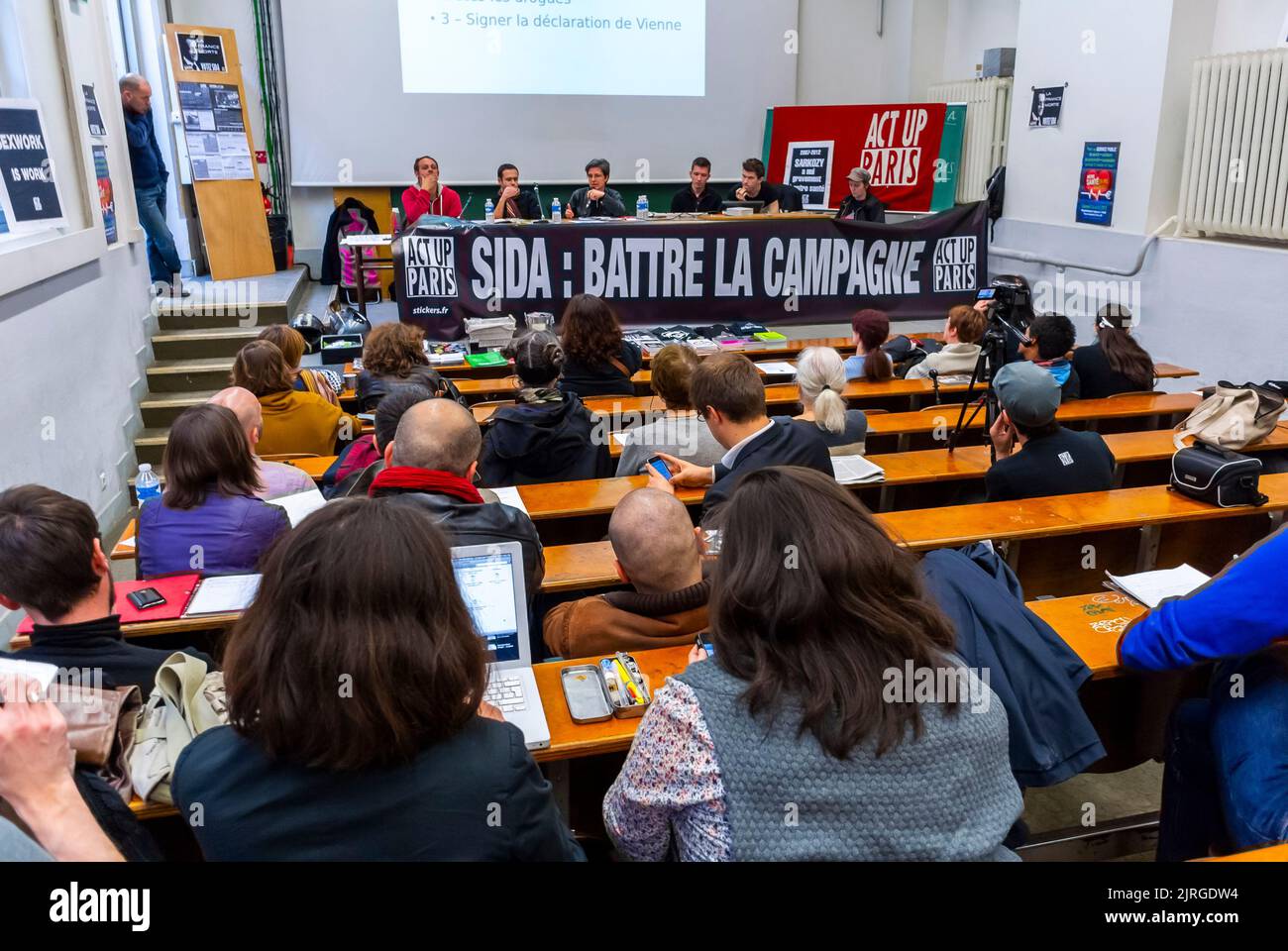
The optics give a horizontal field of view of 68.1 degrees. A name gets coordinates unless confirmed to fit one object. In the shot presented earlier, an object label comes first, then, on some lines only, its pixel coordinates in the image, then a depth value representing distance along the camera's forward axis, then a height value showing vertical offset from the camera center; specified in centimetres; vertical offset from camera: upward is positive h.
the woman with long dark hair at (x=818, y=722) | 120 -64
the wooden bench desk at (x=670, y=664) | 176 -93
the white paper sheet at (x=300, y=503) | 279 -85
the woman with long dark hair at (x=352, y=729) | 111 -59
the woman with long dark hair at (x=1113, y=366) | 450 -75
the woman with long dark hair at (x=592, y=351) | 414 -62
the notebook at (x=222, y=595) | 225 -90
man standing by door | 629 +29
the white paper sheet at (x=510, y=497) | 287 -86
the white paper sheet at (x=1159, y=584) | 226 -90
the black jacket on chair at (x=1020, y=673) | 172 -83
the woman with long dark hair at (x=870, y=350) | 464 -70
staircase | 559 -91
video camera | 423 -42
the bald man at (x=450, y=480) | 220 -63
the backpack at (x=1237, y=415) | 343 -76
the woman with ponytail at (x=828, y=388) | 342 -65
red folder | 221 -90
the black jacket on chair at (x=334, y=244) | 873 -30
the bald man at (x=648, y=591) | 195 -79
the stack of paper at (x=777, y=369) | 497 -83
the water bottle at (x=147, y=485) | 349 -97
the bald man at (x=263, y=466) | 297 -79
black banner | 625 -43
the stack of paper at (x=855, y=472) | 321 -88
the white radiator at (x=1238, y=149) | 611 +33
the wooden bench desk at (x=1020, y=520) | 266 -92
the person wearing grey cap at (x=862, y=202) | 774 +1
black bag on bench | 284 -80
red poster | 931 +61
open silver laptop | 187 -79
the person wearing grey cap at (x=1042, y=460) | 304 -80
